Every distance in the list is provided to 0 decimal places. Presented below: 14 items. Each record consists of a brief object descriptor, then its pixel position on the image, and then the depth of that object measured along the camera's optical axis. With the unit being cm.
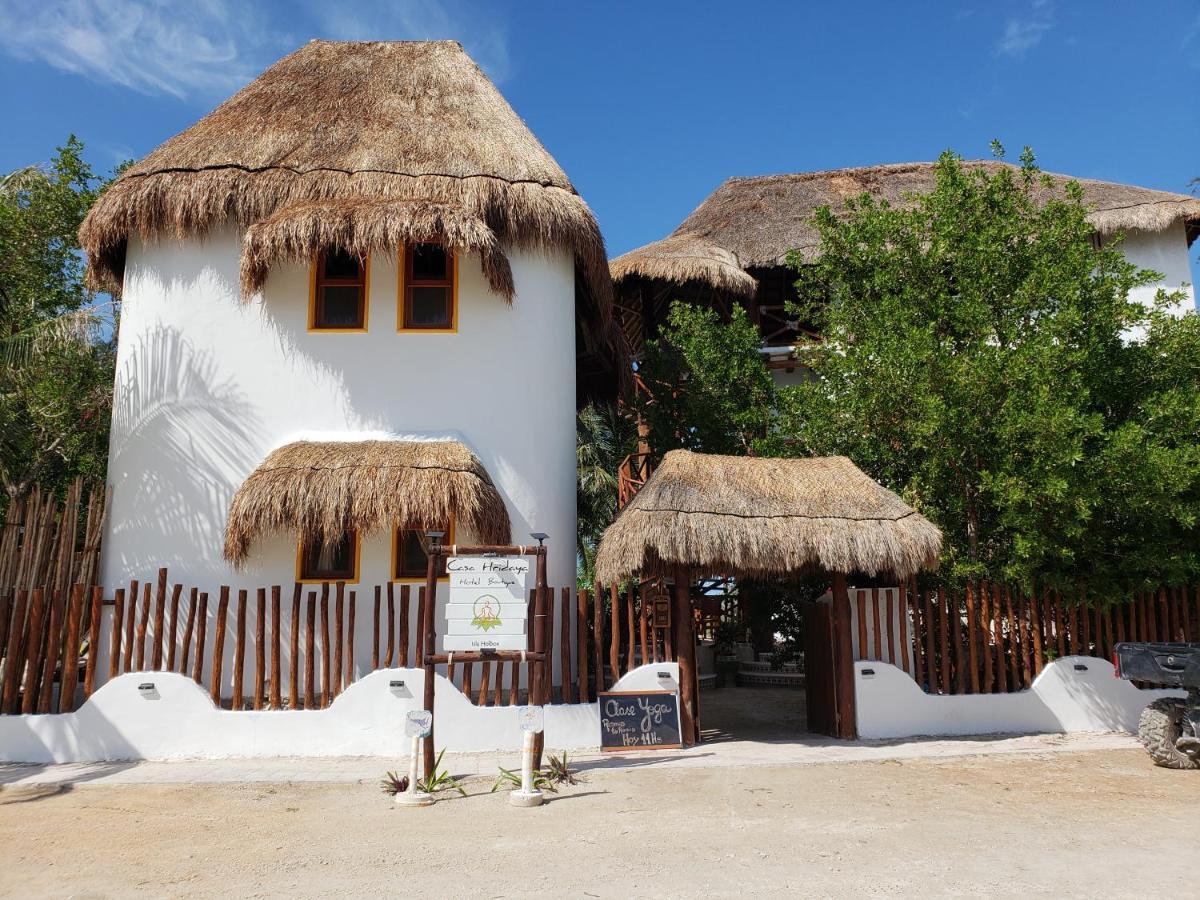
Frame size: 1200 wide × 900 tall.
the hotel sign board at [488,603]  616
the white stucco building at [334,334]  810
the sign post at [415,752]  548
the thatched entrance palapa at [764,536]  709
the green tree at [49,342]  862
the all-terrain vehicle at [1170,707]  636
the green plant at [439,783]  573
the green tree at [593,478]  1784
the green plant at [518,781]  577
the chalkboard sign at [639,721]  707
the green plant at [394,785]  582
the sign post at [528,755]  543
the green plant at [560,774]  605
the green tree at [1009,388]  769
